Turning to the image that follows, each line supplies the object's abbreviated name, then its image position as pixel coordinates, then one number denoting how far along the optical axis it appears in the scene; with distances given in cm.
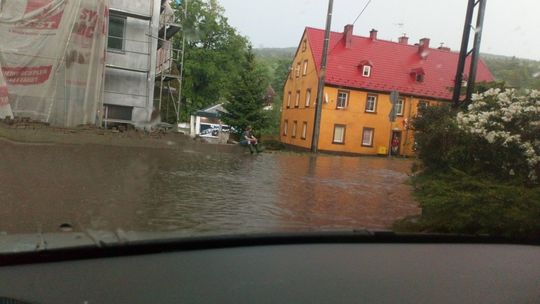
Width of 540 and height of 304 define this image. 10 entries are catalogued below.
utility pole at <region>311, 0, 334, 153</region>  2211
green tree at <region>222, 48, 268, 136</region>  2809
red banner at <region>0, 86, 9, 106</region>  1609
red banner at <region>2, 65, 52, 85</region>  1617
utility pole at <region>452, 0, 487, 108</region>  860
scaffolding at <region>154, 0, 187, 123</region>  2133
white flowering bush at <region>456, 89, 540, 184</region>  660
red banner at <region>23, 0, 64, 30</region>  1634
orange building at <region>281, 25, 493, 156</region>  3064
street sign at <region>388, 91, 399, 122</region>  1833
